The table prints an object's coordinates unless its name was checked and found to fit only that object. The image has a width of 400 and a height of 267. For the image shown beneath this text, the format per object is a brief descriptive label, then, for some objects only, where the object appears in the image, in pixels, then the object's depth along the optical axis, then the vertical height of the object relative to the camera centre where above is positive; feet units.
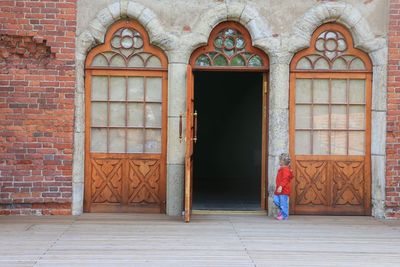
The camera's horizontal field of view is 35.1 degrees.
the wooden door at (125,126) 30.25 -0.03
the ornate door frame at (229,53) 30.40 +3.52
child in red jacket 28.66 -2.71
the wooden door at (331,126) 30.45 +0.08
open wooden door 27.35 -0.49
